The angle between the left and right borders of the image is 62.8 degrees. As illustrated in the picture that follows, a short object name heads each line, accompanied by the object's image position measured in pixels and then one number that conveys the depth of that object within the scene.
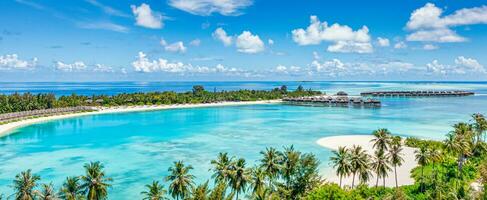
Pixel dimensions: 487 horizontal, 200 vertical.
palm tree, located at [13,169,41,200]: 38.88
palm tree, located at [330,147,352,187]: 48.25
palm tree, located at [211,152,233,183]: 42.78
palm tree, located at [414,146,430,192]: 51.50
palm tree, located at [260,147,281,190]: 45.22
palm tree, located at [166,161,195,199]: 42.25
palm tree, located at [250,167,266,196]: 42.25
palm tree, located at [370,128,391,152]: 54.31
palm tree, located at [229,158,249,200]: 42.06
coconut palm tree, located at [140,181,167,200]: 39.21
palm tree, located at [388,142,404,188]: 51.50
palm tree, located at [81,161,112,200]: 40.72
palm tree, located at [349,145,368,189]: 48.03
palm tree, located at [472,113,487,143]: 70.75
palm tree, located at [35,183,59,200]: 37.44
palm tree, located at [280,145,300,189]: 46.44
